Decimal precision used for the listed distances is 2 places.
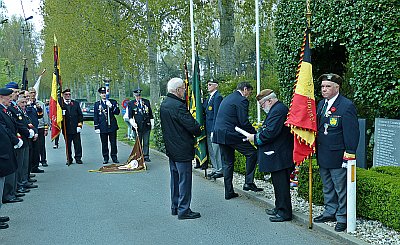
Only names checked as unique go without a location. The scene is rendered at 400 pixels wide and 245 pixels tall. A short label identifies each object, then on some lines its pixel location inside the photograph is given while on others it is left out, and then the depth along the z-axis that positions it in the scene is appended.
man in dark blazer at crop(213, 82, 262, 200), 8.48
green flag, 10.93
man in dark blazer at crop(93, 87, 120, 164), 13.84
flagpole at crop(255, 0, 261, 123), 11.76
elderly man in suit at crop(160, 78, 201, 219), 7.46
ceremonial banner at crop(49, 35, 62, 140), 13.56
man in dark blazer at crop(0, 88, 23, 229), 7.43
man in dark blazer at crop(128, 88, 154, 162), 13.92
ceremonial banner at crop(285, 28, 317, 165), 6.48
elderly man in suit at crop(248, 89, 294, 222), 7.01
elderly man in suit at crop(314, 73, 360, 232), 6.25
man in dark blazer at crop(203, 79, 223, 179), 10.64
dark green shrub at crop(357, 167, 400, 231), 6.20
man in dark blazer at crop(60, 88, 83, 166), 13.98
